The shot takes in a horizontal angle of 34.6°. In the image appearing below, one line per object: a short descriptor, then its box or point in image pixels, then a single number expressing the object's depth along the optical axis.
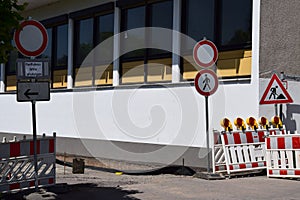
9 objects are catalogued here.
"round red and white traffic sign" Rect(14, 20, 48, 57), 8.16
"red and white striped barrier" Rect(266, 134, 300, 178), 10.17
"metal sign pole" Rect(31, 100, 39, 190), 8.45
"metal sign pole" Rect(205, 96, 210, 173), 10.52
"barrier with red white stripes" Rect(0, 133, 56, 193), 8.23
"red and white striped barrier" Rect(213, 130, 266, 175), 10.63
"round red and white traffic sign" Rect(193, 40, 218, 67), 10.50
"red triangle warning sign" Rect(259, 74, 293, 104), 10.70
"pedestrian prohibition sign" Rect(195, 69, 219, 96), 10.47
